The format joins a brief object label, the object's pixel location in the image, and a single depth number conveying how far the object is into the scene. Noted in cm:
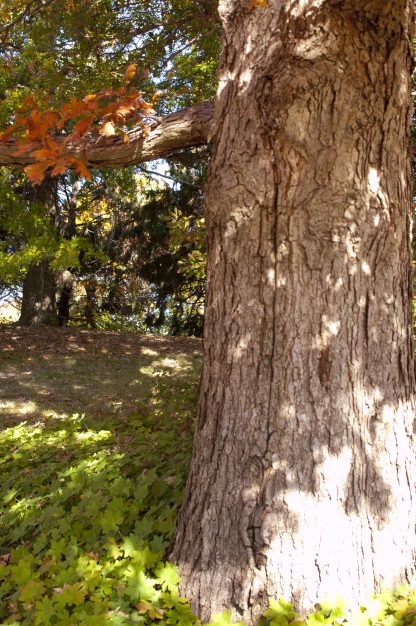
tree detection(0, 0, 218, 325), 839
